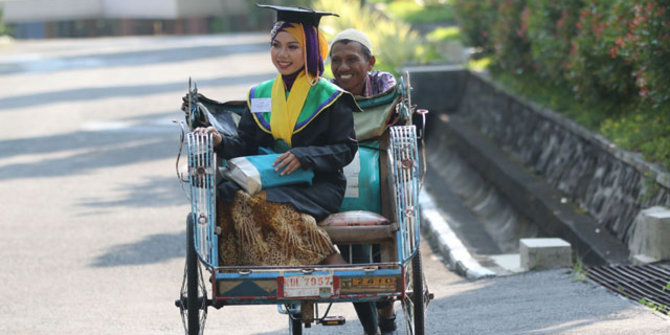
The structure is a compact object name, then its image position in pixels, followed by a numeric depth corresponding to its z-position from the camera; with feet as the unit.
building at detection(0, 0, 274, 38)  162.50
